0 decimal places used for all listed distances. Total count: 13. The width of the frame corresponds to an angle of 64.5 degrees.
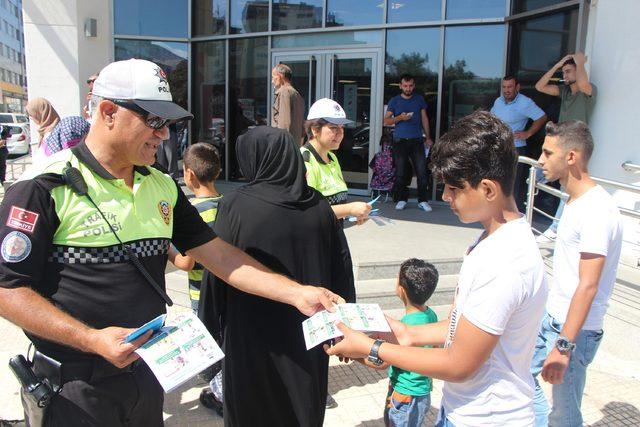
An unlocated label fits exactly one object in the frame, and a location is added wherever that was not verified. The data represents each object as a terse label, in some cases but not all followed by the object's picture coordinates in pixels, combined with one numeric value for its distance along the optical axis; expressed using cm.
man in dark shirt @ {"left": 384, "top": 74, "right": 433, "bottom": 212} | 834
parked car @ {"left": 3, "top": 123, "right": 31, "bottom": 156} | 2334
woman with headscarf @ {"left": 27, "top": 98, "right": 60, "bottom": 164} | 515
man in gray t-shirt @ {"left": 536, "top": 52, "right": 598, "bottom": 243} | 593
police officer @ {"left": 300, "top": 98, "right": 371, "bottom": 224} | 395
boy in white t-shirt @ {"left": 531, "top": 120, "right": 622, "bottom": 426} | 259
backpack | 894
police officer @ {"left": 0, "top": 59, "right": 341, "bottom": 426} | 170
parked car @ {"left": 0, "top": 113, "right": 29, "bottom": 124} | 2809
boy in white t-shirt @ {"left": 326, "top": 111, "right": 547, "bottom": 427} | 165
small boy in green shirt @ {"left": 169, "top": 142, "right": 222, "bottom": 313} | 367
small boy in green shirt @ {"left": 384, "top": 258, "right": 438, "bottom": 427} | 283
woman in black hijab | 250
